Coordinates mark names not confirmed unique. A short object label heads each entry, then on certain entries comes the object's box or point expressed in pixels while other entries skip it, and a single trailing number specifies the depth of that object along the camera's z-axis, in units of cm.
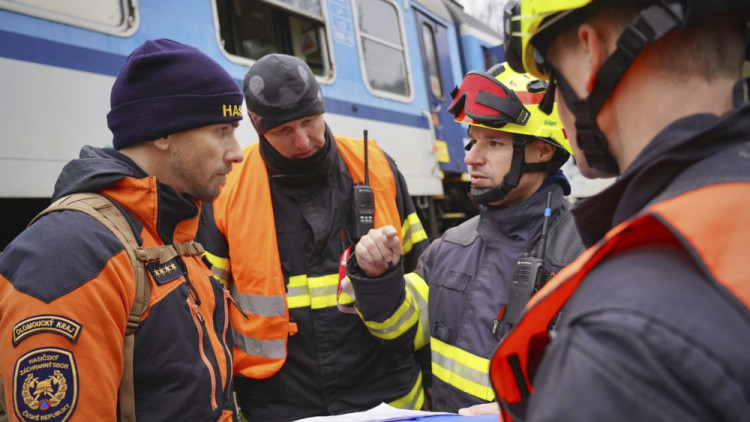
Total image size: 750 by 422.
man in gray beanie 225
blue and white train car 263
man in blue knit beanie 125
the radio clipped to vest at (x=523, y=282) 166
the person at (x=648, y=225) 57
